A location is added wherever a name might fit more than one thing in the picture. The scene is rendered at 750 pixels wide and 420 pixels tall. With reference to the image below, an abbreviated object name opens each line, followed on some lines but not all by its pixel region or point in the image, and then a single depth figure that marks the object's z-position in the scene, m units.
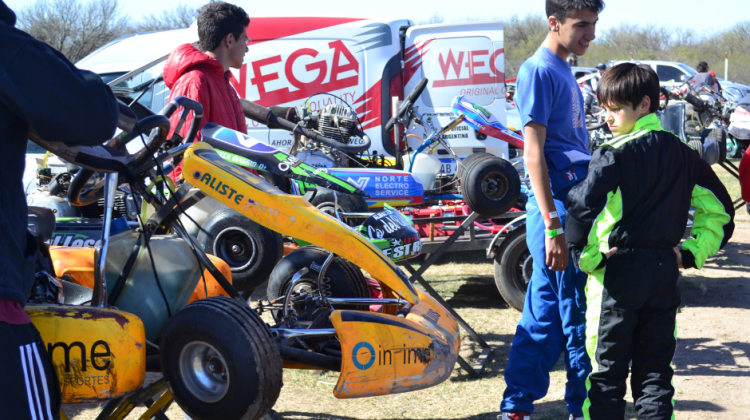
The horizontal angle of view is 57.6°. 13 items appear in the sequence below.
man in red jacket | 3.69
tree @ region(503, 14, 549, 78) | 41.69
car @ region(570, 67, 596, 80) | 17.04
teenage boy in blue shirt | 2.92
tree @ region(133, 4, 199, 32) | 37.88
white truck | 7.43
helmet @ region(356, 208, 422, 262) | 3.79
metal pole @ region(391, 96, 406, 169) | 7.16
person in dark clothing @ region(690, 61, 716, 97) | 15.06
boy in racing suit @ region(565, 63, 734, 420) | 2.60
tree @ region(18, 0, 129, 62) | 25.70
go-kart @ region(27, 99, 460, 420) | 2.01
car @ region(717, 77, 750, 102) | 17.12
